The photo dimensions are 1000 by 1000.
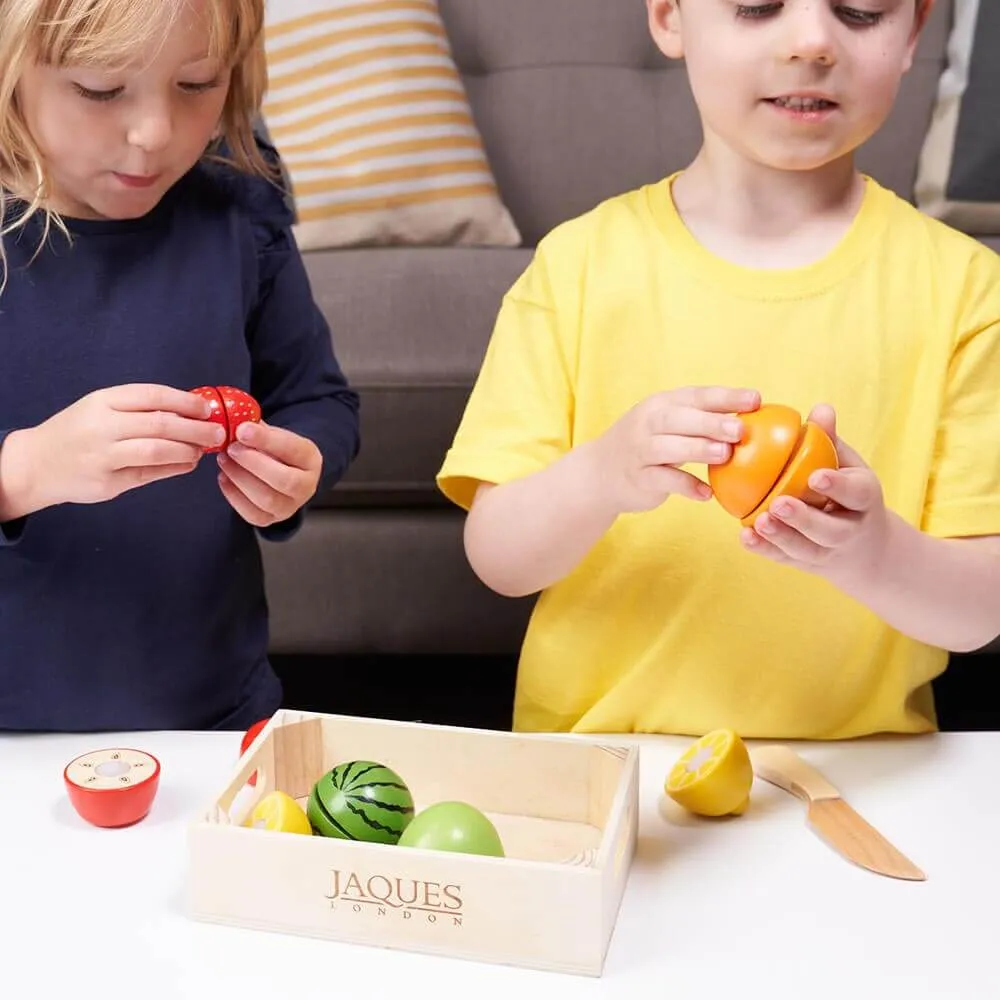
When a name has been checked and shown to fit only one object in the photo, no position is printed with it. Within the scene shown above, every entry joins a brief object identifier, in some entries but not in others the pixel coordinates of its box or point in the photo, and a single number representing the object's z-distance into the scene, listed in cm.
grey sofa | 184
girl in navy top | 96
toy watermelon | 74
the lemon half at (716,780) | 80
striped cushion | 206
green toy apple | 71
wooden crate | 67
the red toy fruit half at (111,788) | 78
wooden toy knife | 76
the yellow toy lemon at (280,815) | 72
